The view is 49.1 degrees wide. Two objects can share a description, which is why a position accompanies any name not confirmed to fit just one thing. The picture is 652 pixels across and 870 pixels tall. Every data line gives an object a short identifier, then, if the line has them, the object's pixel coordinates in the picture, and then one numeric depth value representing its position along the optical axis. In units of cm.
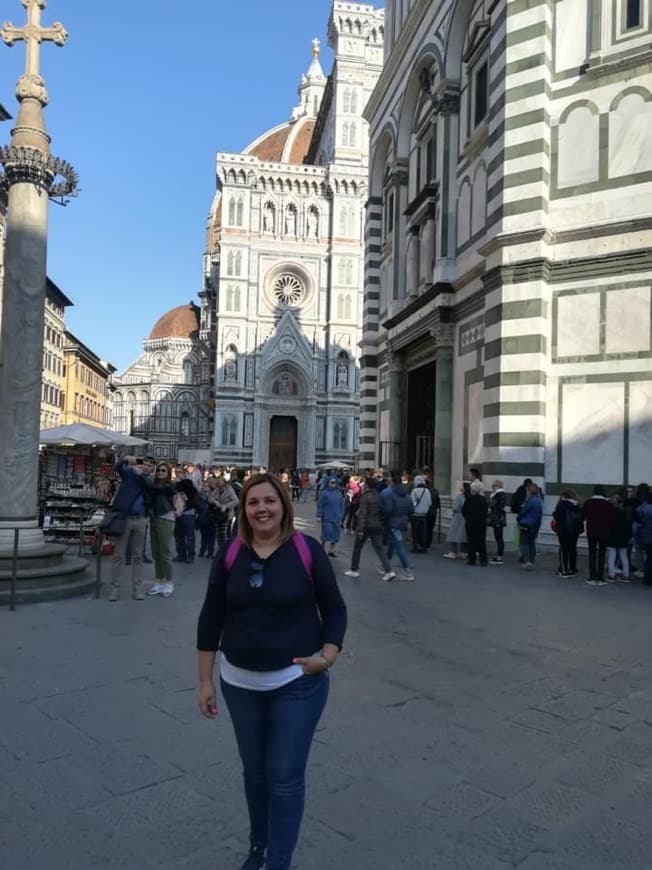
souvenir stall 1381
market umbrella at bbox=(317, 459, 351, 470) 4425
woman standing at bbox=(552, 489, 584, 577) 1154
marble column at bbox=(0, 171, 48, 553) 895
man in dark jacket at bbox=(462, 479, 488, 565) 1265
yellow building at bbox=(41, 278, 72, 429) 5297
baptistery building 1310
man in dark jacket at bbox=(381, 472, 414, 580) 1143
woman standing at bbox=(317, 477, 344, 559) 1335
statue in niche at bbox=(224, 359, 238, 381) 5506
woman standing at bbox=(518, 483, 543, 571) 1212
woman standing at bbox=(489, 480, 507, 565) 1365
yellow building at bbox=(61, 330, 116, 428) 6150
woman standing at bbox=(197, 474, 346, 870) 268
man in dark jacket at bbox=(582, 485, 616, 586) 1088
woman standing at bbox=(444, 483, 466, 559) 1338
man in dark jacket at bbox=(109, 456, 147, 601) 883
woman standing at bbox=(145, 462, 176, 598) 932
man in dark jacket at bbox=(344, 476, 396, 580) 1103
